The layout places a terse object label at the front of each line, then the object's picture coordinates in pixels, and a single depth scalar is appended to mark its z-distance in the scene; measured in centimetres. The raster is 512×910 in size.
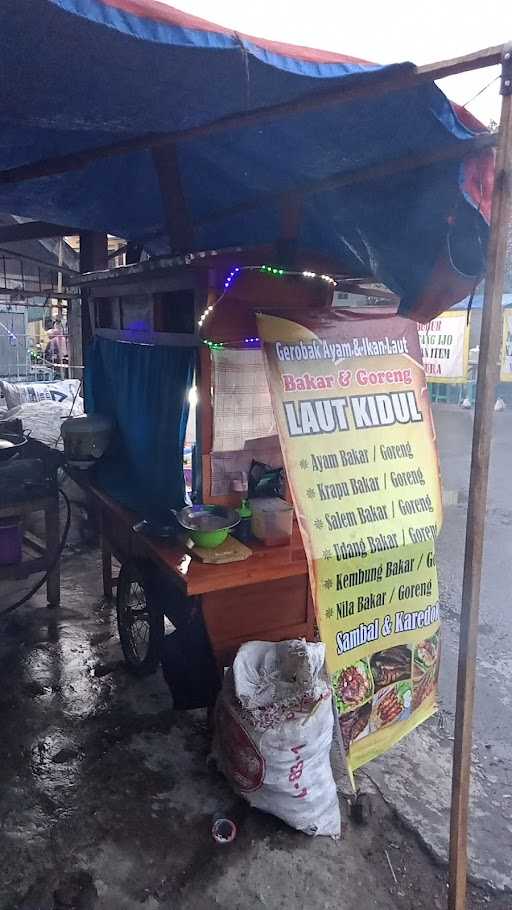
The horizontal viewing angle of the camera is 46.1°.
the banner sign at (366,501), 295
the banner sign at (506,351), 1452
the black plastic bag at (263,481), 381
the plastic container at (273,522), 360
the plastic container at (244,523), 373
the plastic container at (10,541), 516
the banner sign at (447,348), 1433
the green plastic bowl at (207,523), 346
